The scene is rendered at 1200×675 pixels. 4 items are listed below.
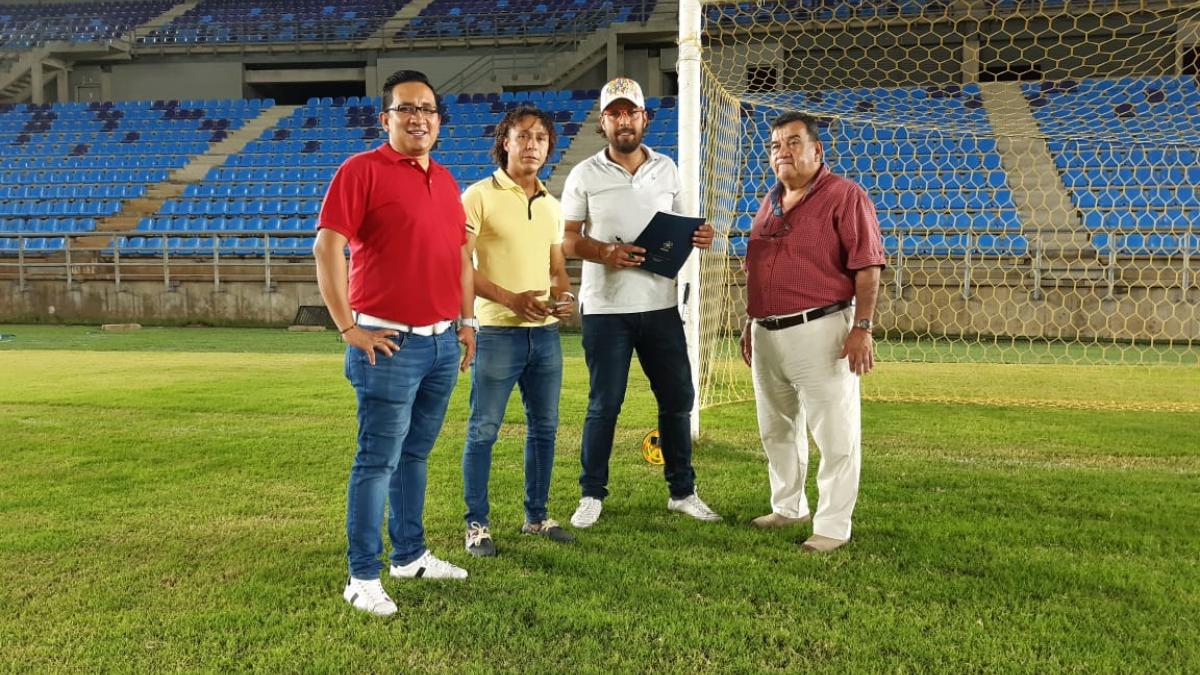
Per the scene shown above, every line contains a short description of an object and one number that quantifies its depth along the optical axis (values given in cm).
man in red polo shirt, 234
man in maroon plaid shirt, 305
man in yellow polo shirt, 294
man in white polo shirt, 321
